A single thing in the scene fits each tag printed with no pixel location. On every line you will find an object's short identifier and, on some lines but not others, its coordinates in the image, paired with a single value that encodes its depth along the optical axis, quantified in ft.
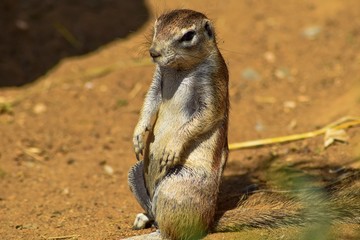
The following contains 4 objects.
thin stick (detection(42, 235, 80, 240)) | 35.94
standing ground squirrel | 33.60
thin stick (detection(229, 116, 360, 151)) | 48.67
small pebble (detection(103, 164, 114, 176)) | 48.88
